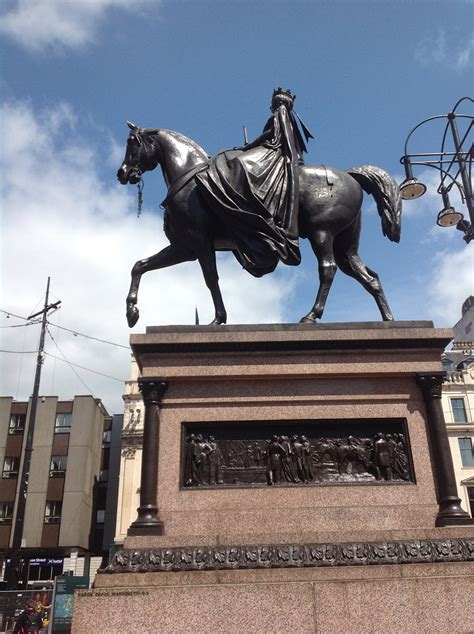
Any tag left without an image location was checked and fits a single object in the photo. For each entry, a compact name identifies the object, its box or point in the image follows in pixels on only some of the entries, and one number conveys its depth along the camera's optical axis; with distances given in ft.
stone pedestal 22.17
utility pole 97.81
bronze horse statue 31.73
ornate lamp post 57.31
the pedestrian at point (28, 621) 57.57
